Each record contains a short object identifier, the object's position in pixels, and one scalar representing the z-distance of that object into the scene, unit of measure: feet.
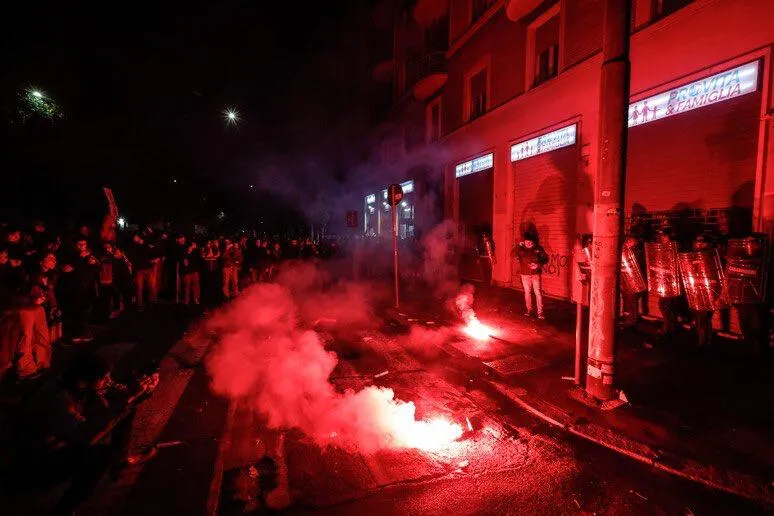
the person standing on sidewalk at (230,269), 38.04
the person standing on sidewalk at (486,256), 44.82
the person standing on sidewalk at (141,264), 32.89
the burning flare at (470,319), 26.10
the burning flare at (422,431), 13.07
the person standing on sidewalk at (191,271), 35.06
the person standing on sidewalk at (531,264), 28.66
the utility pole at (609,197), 14.53
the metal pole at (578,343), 16.84
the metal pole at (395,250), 34.58
